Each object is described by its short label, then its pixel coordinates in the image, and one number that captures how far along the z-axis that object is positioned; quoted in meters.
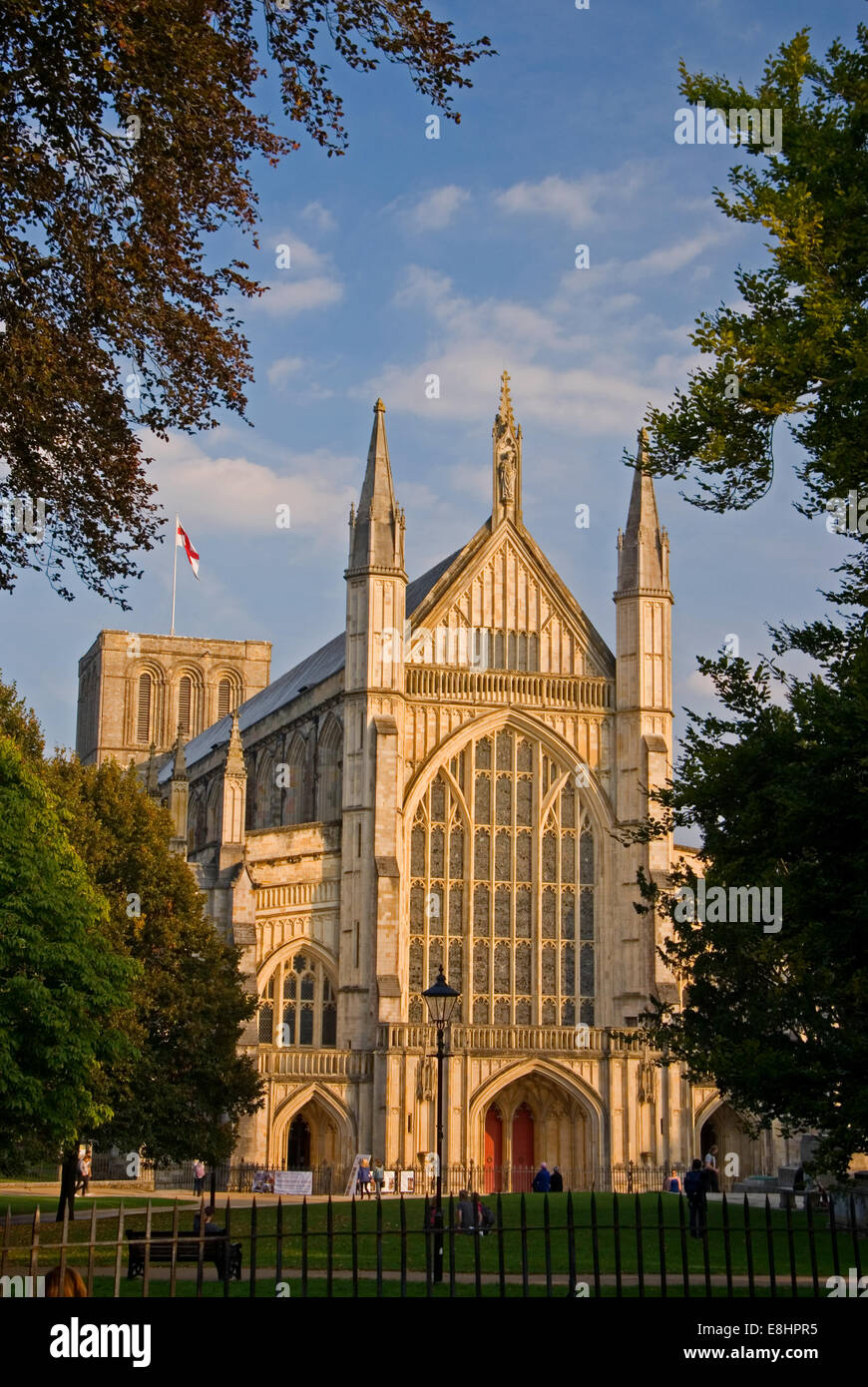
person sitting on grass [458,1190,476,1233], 23.88
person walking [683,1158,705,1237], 25.51
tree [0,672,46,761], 35.66
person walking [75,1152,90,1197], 38.59
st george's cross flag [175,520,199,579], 76.75
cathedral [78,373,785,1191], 49.44
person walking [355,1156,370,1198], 44.44
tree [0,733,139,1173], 25.36
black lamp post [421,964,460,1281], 21.17
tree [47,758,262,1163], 33.97
